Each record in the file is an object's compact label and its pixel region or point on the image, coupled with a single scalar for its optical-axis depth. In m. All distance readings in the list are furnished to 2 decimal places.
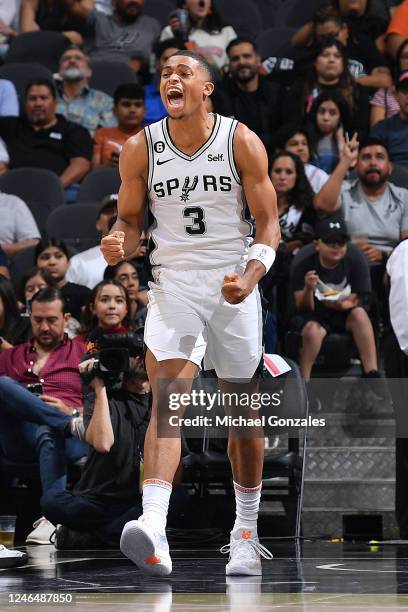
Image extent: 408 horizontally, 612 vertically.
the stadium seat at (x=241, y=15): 20.14
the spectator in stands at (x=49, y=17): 20.33
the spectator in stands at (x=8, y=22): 19.97
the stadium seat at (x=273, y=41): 19.11
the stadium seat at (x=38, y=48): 19.62
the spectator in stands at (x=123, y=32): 19.81
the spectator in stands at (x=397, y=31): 18.62
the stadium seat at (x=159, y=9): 20.74
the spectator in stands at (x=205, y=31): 18.73
